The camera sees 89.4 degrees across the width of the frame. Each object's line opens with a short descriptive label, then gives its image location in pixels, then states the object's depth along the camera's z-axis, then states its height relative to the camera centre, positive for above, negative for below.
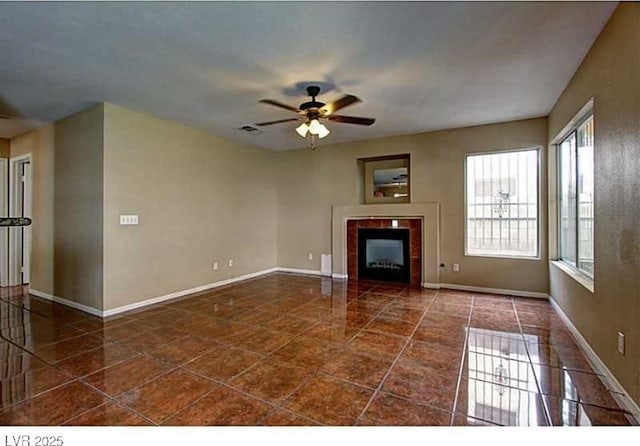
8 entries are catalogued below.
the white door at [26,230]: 5.20 -0.10
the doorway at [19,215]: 5.39 +0.15
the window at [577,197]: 3.07 +0.28
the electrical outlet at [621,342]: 2.17 -0.81
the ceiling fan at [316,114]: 3.31 +1.17
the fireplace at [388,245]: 5.55 -0.40
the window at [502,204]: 4.78 +0.30
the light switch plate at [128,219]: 4.13 +0.05
